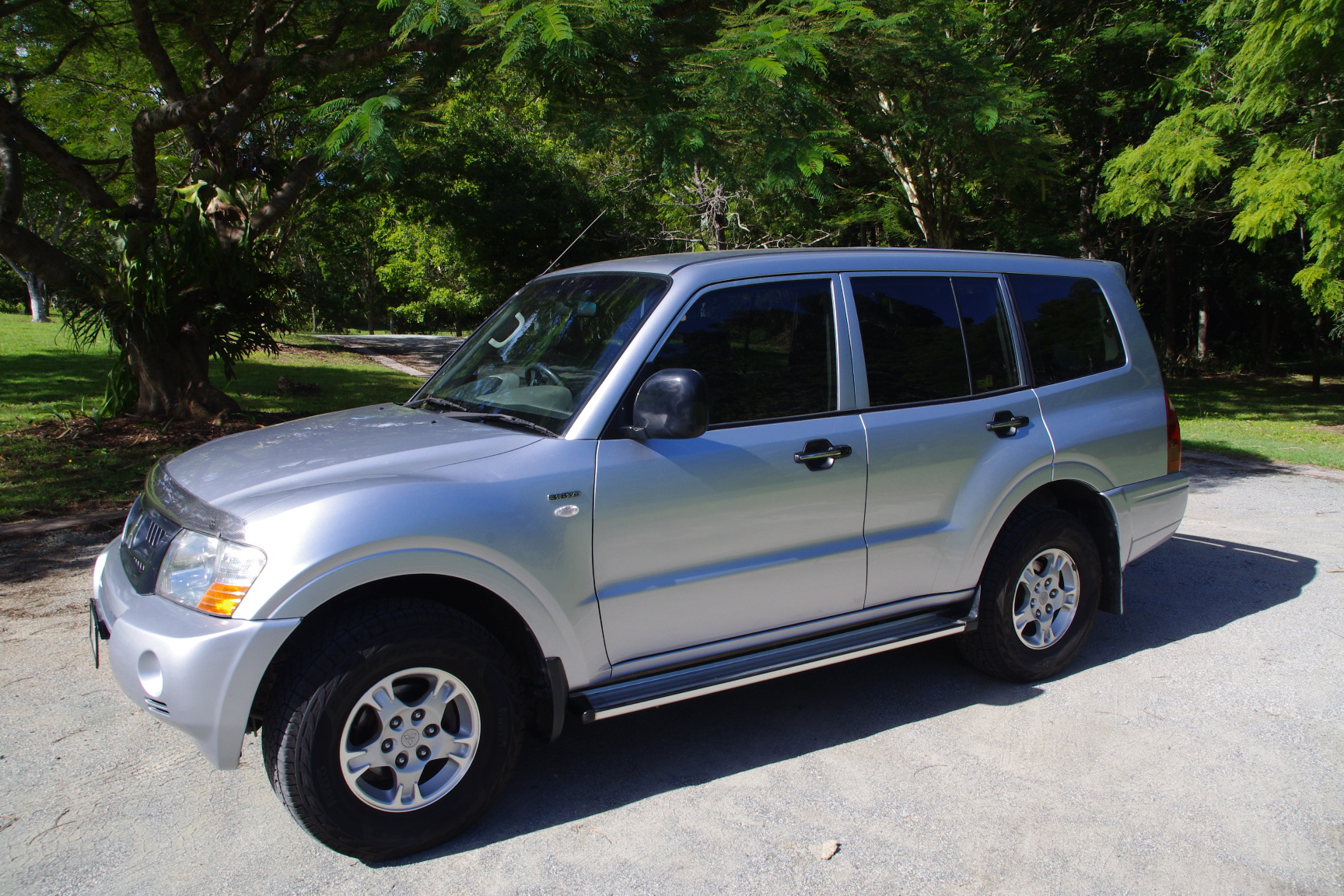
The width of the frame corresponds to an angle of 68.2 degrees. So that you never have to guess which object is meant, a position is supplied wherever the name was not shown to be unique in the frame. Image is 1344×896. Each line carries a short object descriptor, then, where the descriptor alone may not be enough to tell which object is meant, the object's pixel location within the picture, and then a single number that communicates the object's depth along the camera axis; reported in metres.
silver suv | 3.05
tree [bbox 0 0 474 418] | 10.05
